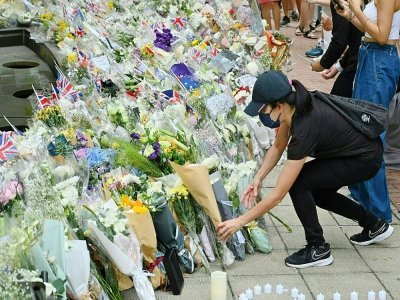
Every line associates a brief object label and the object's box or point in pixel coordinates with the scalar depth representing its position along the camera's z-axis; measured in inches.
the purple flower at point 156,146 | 197.6
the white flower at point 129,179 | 185.6
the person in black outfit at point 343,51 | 235.9
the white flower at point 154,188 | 183.0
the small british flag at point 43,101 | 227.8
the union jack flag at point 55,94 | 239.0
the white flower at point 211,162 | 196.9
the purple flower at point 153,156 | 196.1
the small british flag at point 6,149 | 185.6
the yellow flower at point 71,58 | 287.2
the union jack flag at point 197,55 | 288.8
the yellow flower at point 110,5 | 384.6
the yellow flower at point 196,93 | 248.6
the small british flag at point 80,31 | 323.0
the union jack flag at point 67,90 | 238.1
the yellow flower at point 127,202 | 177.9
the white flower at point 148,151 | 196.9
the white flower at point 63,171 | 184.1
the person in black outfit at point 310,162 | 177.8
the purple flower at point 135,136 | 208.5
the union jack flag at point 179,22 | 345.6
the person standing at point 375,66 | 205.2
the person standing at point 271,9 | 488.0
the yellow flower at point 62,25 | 345.1
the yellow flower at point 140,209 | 173.9
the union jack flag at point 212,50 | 302.3
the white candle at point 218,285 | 171.2
